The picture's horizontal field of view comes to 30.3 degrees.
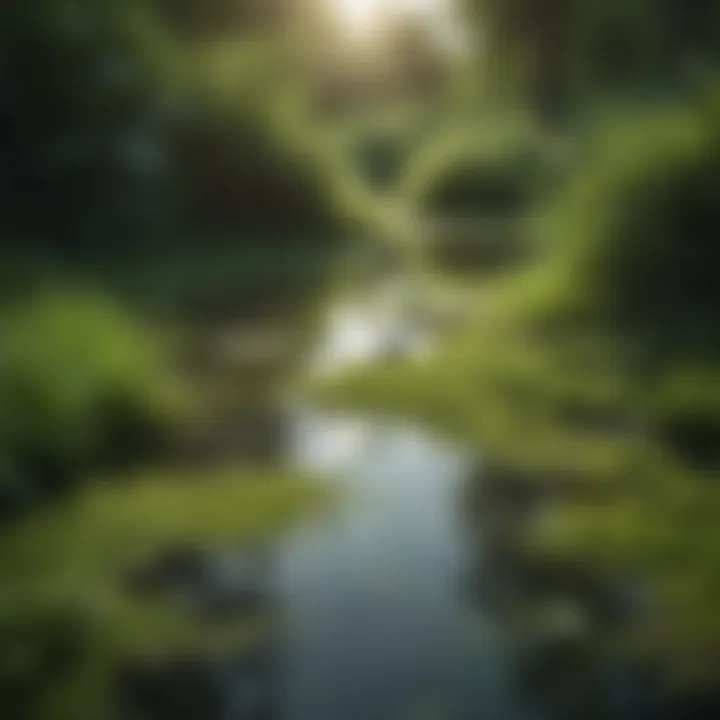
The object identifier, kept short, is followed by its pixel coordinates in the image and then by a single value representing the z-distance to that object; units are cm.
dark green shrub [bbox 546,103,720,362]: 711
